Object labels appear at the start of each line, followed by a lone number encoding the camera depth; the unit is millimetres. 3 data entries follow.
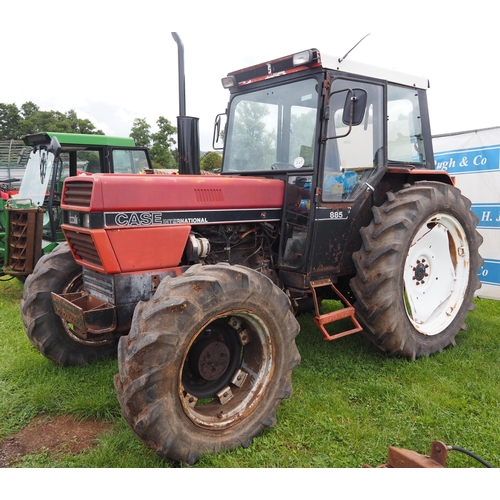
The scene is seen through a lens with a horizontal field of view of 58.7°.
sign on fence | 5633
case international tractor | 2543
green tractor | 5910
